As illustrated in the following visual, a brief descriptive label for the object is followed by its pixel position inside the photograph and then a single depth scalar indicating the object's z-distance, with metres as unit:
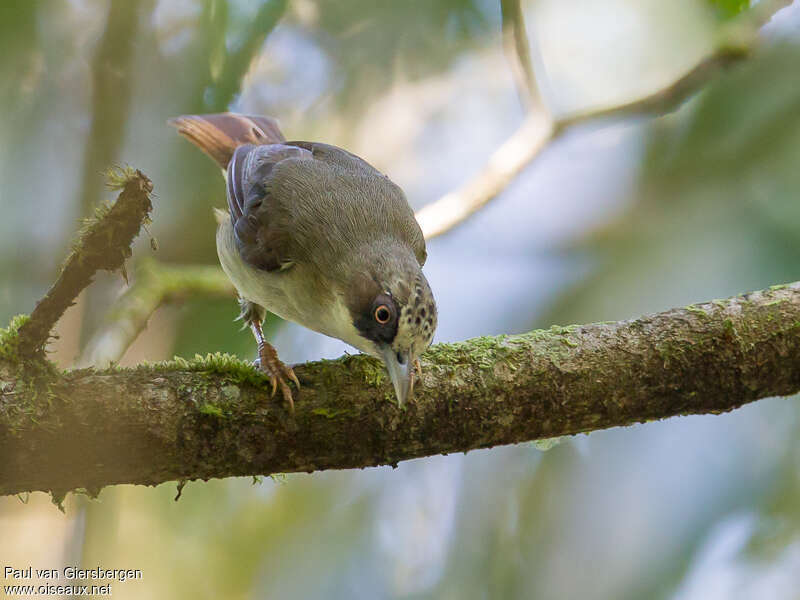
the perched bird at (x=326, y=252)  6.84
